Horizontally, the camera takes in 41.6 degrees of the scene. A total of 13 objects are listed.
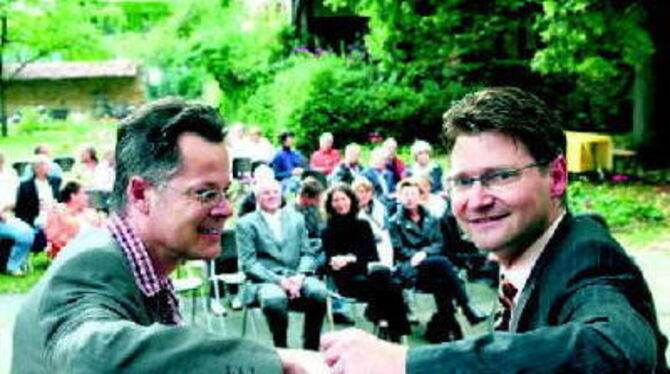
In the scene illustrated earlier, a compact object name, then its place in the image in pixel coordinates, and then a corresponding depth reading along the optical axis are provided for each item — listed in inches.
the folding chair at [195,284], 314.1
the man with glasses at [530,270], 50.5
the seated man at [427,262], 322.0
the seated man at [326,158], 595.8
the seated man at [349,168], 485.1
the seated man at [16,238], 429.1
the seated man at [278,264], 296.4
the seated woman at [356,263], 311.0
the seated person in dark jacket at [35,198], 451.2
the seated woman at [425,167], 482.0
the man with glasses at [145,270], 51.6
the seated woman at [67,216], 371.2
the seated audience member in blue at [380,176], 483.5
